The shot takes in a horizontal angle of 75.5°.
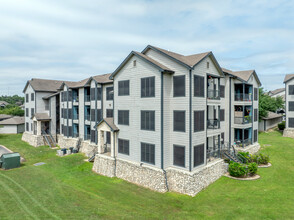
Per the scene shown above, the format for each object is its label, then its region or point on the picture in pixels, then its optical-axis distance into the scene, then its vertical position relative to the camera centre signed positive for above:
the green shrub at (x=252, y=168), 19.16 -6.22
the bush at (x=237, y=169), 18.91 -6.37
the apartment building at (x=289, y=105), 36.84 +0.29
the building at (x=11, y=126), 45.47 -4.73
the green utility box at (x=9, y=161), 22.17 -6.44
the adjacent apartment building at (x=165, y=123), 16.83 -1.70
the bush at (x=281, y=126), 43.24 -4.48
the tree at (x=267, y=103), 41.09 +0.75
